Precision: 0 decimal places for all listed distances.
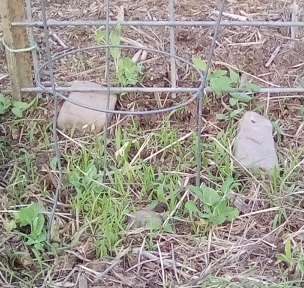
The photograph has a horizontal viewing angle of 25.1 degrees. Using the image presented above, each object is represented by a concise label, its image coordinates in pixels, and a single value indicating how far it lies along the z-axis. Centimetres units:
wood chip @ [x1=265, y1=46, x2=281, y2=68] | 229
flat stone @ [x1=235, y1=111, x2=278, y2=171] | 193
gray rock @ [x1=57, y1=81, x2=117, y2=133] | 207
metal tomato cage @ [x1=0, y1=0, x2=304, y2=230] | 204
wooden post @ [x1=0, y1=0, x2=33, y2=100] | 203
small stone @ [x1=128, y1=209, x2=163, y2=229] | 175
